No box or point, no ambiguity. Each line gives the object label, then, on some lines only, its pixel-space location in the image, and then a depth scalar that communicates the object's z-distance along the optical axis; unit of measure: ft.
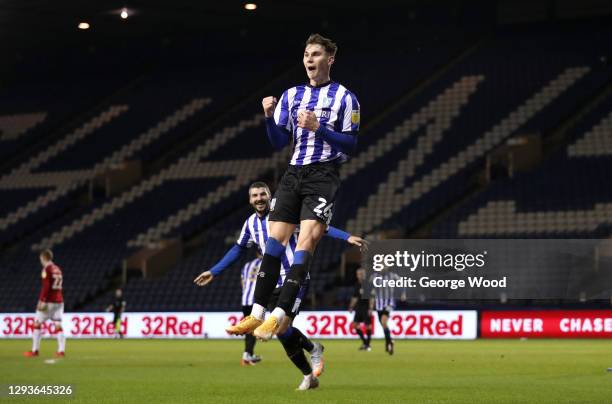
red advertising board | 94.38
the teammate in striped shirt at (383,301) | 75.87
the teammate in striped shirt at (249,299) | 55.83
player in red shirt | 66.39
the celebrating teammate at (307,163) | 28.37
